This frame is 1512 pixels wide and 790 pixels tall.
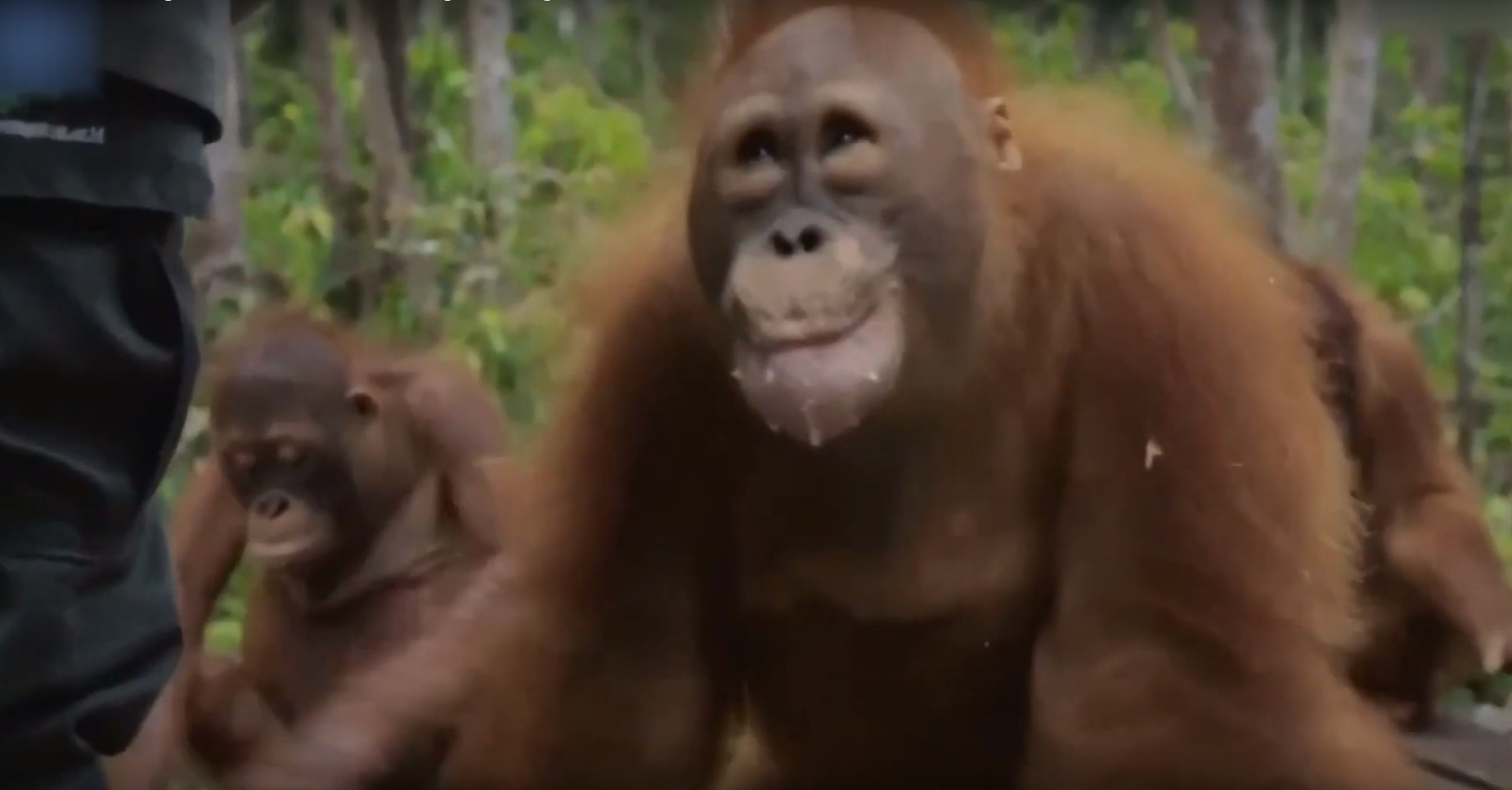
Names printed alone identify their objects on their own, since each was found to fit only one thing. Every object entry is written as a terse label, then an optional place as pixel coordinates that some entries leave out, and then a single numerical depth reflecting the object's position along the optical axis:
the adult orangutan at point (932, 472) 1.77
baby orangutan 2.79
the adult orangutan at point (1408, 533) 2.74
